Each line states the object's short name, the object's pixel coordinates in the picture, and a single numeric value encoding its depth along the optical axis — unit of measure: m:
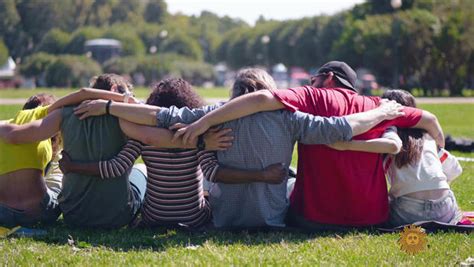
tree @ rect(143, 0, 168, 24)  119.56
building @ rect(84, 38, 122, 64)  86.50
